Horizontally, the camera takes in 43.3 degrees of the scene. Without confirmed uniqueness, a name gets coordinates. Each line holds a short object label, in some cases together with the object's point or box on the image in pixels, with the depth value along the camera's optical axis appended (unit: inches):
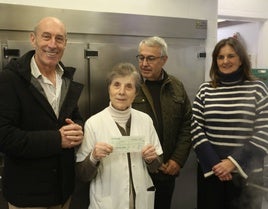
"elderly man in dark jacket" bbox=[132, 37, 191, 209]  76.9
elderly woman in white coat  60.7
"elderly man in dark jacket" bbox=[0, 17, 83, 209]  56.2
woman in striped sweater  72.2
